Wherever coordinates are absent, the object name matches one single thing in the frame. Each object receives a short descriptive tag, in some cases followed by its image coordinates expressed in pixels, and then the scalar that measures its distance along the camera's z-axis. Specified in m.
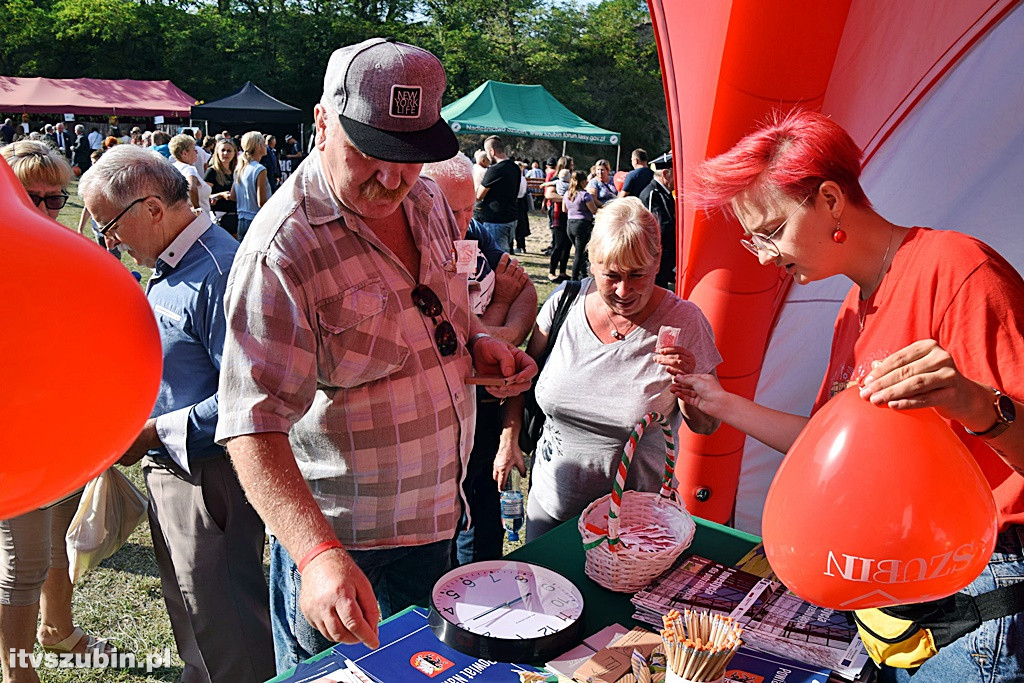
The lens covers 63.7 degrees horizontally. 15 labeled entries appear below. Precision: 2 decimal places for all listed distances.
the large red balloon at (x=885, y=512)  1.23
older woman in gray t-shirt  2.46
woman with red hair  1.29
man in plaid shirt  1.49
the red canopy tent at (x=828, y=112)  2.81
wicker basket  1.95
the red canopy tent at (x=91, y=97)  22.38
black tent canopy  19.19
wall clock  1.71
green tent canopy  16.53
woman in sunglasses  2.61
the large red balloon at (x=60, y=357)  0.86
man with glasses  2.27
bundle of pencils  1.46
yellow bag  1.47
